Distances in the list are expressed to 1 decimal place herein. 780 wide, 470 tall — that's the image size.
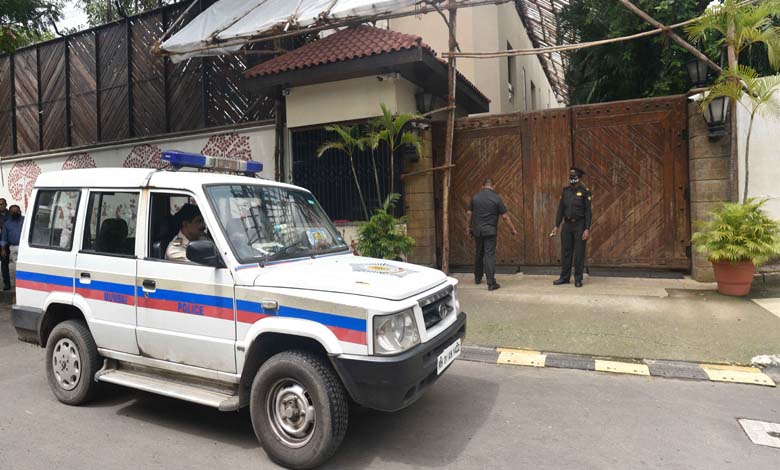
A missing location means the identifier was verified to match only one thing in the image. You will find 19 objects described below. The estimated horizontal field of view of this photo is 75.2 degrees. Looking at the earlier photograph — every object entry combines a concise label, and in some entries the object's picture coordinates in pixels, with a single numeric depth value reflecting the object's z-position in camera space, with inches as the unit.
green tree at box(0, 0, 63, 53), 377.6
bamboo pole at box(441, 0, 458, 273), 331.9
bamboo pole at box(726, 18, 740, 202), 299.4
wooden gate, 335.3
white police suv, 124.0
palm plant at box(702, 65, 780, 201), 279.7
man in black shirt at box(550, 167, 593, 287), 319.0
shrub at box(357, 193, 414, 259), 336.2
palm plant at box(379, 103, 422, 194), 334.3
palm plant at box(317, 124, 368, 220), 347.6
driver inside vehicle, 153.9
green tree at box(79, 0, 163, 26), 847.1
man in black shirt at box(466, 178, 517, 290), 330.3
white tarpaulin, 351.6
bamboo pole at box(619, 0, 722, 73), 278.9
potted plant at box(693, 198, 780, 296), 269.3
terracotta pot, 280.7
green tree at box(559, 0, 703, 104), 433.3
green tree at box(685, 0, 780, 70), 275.3
